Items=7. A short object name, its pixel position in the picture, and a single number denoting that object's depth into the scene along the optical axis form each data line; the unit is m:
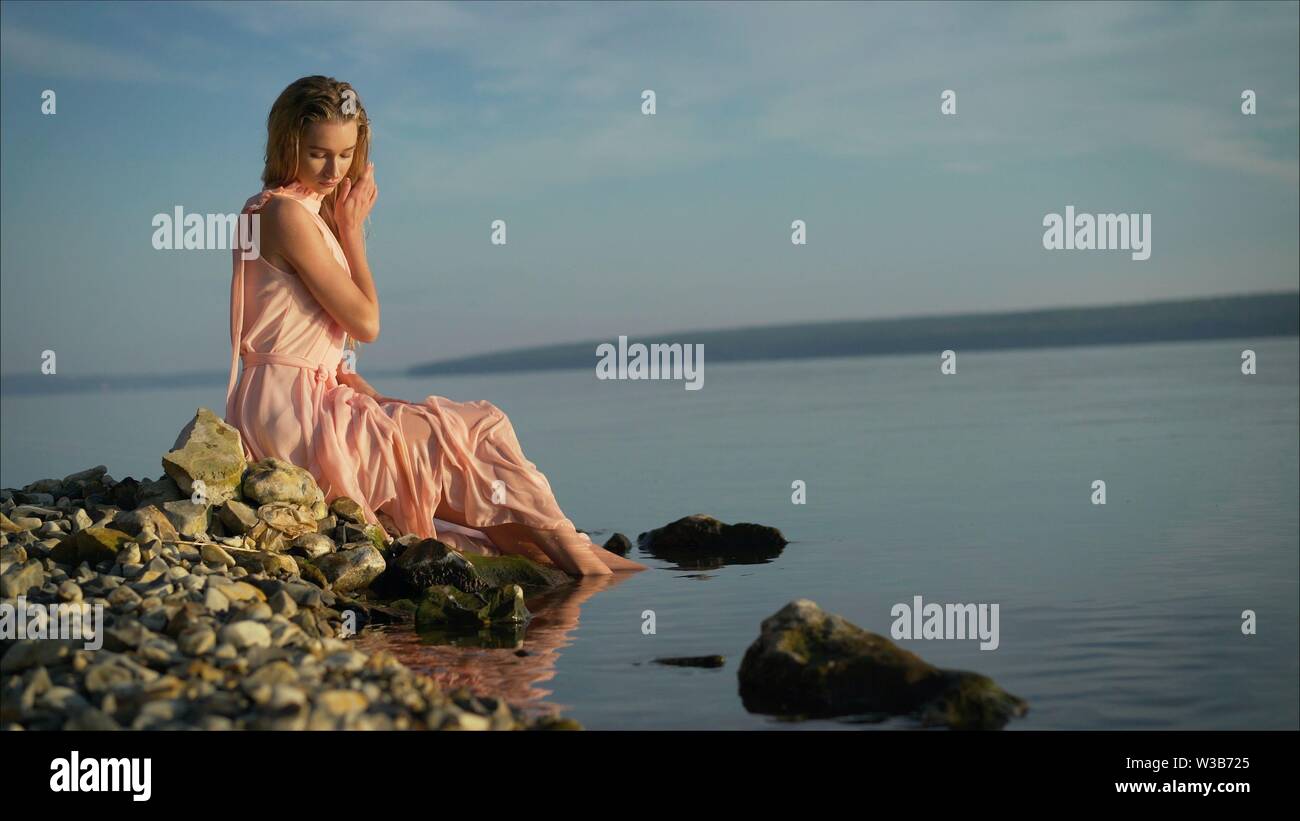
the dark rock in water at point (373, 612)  6.48
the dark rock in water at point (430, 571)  6.86
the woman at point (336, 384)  7.18
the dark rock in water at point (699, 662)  5.59
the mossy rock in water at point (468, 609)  6.52
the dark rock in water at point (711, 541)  8.50
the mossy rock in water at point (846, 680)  4.61
